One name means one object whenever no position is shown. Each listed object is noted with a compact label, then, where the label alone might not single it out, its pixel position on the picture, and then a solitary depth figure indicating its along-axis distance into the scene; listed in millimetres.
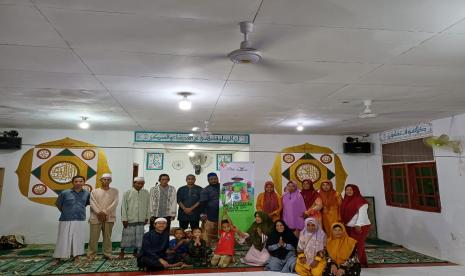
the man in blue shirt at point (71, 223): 4578
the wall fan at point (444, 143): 4641
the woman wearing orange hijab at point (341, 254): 3766
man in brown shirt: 4727
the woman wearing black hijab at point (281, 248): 4191
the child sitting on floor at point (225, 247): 4453
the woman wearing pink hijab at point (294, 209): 4930
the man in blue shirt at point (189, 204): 5207
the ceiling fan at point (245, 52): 1896
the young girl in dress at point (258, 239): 4473
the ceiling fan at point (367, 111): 3888
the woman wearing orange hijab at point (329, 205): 4816
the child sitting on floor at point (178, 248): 4484
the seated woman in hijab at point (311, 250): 3947
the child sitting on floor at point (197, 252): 4527
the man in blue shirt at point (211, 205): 5328
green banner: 5258
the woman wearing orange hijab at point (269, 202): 5266
